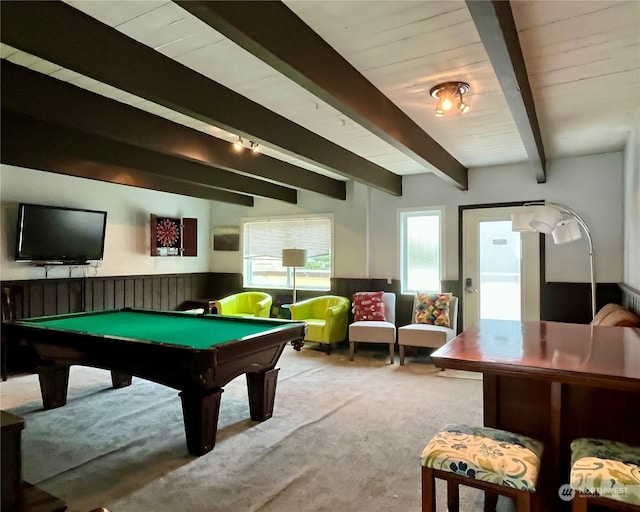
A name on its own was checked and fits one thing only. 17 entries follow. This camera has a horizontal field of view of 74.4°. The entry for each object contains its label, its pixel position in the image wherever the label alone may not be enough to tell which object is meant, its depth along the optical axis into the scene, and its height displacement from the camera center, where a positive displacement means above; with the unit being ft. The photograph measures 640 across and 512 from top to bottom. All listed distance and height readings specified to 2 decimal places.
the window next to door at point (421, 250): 19.57 +0.65
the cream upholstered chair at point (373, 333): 17.60 -2.93
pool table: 8.95 -2.06
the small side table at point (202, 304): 22.38 -2.26
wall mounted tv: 15.93 +1.13
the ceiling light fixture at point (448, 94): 9.41 +3.90
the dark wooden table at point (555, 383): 5.32 -1.81
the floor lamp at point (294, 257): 20.93 +0.28
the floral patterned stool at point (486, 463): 5.17 -2.54
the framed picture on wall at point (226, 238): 24.81 +1.48
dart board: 21.42 +1.41
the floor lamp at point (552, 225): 11.82 +1.17
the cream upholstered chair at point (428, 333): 16.40 -2.73
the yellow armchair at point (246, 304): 21.43 -2.17
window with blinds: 22.27 +0.79
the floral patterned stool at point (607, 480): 4.75 -2.49
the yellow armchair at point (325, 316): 18.86 -2.50
